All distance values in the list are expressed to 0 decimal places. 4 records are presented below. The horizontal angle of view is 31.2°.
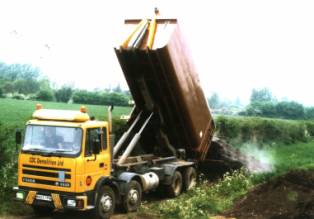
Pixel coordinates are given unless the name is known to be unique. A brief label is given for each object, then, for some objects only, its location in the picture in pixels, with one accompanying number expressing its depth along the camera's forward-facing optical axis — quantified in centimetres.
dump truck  1171
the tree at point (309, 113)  4042
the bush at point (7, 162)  1338
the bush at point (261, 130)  2602
